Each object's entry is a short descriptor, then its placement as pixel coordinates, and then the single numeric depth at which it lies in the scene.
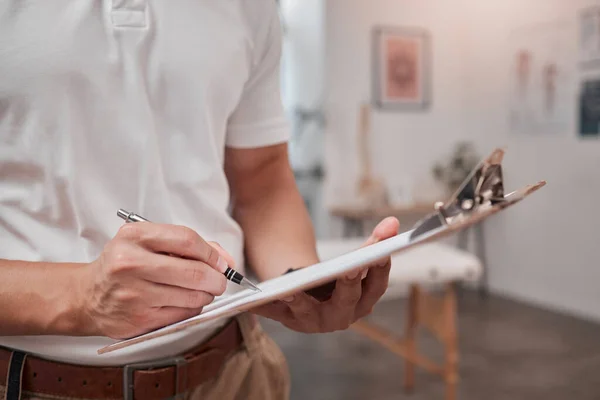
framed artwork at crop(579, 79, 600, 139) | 3.80
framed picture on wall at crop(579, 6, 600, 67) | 3.76
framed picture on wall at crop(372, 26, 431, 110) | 4.52
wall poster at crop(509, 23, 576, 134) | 4.03
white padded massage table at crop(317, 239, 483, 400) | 2.42
